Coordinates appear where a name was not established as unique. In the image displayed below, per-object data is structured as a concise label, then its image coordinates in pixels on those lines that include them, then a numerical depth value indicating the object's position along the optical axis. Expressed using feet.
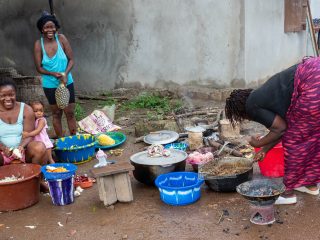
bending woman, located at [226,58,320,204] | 11.96
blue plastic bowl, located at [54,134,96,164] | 18.44
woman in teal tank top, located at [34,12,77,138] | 19.33
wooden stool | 13.96
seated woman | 15.39
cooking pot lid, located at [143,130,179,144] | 19.67
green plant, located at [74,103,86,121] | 26.20
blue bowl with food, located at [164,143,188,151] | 19.03
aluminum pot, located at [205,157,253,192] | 14.03
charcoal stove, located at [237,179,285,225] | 11.87
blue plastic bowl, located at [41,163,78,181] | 14.06
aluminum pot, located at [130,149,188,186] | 14.93
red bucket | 14.85
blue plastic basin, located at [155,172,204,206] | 13.69
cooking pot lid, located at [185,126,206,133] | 19.19
